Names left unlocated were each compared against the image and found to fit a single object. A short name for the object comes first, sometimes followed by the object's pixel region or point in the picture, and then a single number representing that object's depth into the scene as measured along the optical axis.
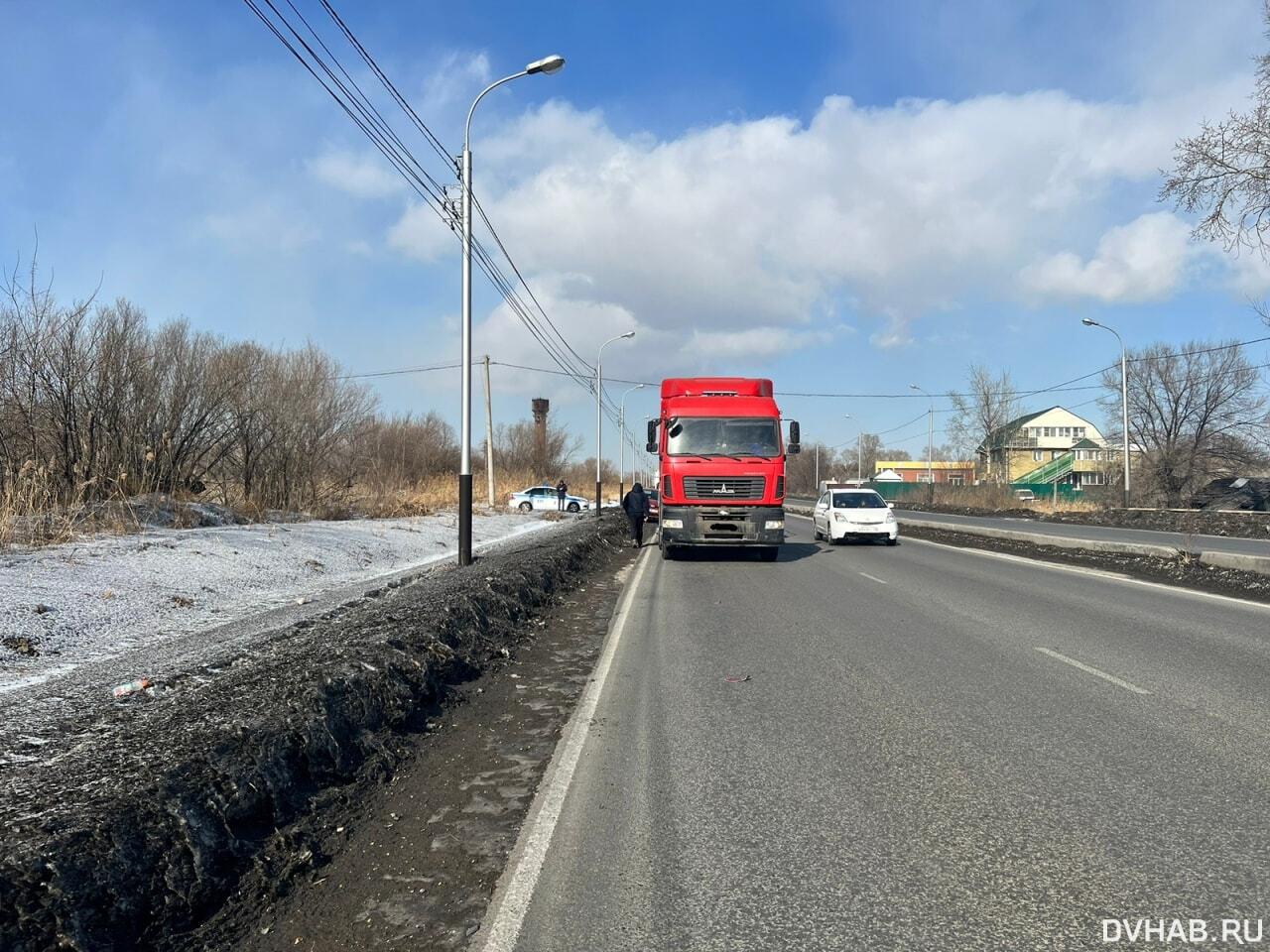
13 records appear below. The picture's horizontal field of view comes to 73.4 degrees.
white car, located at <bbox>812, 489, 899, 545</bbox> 25.62
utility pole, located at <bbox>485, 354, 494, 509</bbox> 41.78
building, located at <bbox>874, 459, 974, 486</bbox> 74.22
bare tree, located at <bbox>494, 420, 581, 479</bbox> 81.31
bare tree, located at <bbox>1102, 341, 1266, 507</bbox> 53.81
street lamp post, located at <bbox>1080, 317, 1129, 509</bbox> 38.88
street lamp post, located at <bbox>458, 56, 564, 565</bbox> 15.12
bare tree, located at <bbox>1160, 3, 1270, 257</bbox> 18.50
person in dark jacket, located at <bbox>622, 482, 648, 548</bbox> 25.02
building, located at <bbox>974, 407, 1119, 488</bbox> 69.31
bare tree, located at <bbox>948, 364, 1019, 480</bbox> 70.81
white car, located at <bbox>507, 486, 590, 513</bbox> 48.88
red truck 18.17
